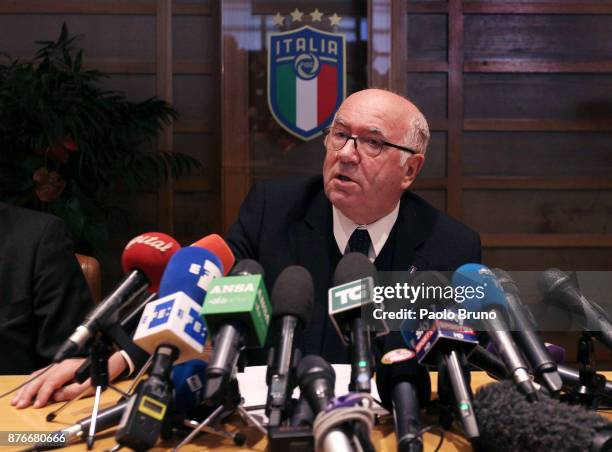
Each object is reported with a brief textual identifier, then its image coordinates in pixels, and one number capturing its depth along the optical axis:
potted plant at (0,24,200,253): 3.57
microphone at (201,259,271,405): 0.98
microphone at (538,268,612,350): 1.41
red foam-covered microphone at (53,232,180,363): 1.16
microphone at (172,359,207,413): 1.23
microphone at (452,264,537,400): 1.10
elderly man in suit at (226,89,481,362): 2.14
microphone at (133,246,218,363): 1.06
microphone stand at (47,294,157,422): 1.19
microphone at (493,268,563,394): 1.15
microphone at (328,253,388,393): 1.02
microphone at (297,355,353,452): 0.89
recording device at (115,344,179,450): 0.97
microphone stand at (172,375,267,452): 1.14
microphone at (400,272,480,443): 1.08
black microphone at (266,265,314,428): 1.01
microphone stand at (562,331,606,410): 1.38
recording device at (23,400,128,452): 1.20
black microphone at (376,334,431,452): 1.08
